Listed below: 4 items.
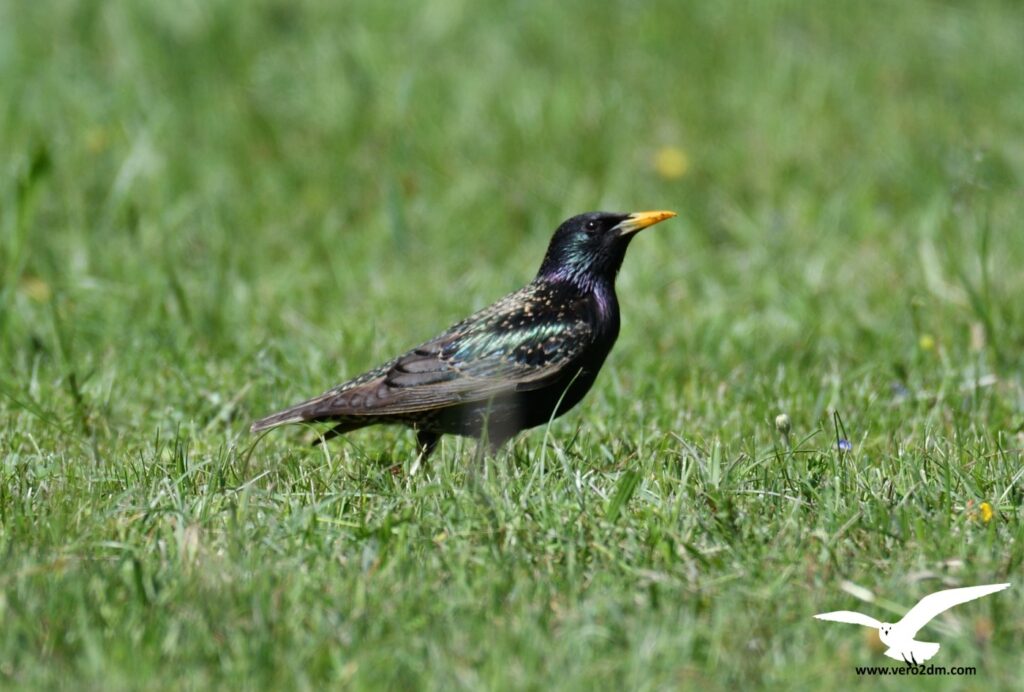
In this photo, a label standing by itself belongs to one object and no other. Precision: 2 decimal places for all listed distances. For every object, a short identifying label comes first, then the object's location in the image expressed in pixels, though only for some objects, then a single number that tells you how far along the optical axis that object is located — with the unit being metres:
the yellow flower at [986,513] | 7.91
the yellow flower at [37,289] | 13.19
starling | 9.49
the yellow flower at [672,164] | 16.47
